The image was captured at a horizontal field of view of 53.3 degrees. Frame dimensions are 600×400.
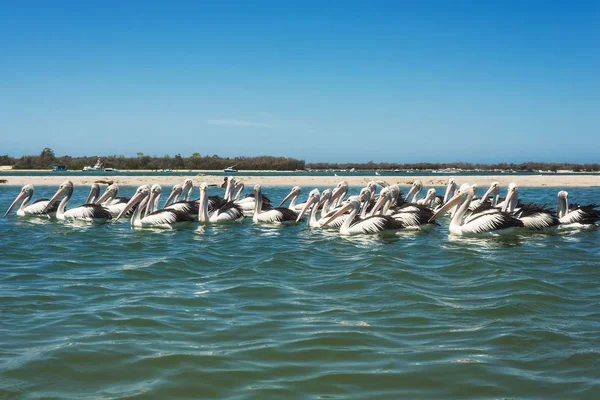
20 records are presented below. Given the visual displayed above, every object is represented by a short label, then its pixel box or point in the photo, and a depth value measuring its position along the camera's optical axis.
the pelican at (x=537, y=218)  9.58
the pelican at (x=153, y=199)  11.14
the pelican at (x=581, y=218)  10.08
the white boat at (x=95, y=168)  52.34
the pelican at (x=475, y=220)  9.03
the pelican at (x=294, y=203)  12.99
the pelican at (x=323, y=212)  10.43
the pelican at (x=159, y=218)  10.42
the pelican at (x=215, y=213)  11.28
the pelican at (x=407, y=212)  9.95
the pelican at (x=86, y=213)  11.22
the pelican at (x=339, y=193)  12.00
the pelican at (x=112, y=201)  12.38
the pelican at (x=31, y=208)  12.38
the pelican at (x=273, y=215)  11.18
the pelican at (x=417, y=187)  14.06
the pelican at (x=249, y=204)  13.12
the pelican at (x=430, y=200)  13.13
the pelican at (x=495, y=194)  11.61
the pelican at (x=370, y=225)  9.35
